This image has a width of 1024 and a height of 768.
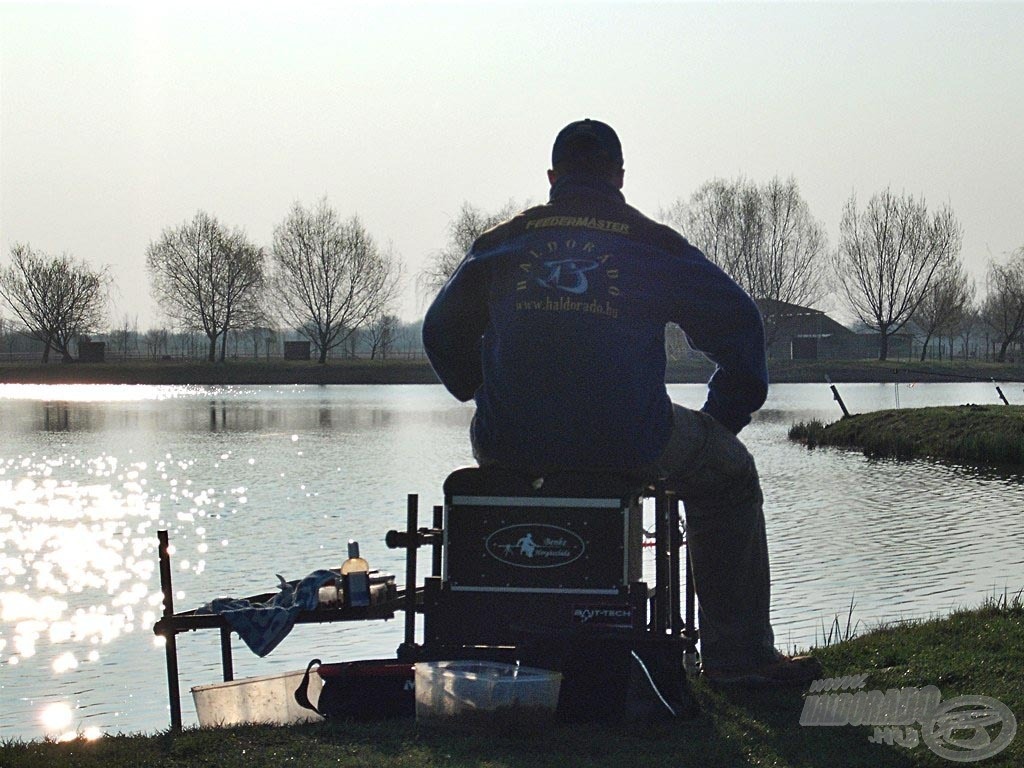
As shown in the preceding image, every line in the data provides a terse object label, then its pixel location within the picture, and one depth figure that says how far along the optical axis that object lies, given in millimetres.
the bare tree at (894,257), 83000
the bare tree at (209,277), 82250
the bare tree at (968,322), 100725
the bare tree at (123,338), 90956
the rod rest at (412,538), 4602
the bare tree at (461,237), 81000
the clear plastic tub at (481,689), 4020
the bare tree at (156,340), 89000
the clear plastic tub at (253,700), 4633
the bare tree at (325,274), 82688
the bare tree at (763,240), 82000
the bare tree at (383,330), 87188
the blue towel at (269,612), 4641
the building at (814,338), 85188
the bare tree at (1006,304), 91750
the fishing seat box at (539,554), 4289
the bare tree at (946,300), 85562
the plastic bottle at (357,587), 4723
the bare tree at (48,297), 83938
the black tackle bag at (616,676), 4191
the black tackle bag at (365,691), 4320
